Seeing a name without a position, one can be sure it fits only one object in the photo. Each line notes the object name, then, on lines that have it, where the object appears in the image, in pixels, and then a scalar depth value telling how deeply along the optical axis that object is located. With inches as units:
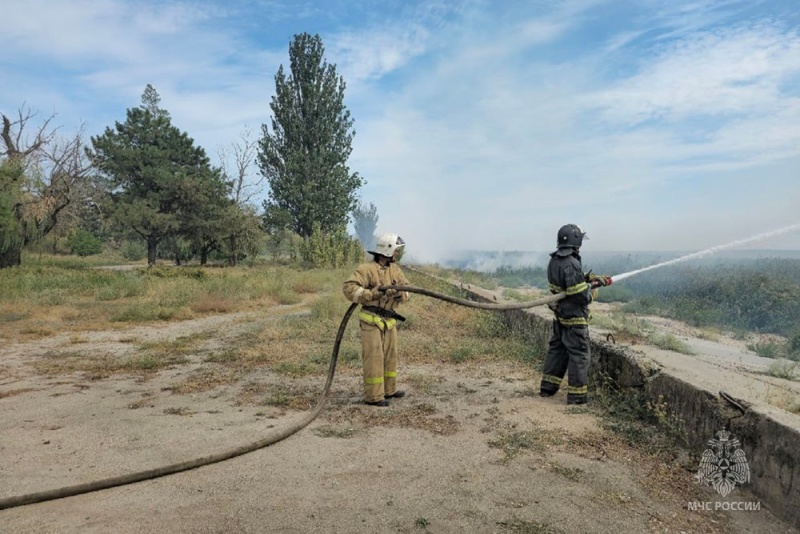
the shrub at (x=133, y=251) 1669.5
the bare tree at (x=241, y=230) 1184.8
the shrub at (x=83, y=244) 1562.5
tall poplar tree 1277.1
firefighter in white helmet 215.1
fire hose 129.6
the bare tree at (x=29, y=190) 883.4
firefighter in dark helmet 208.5
